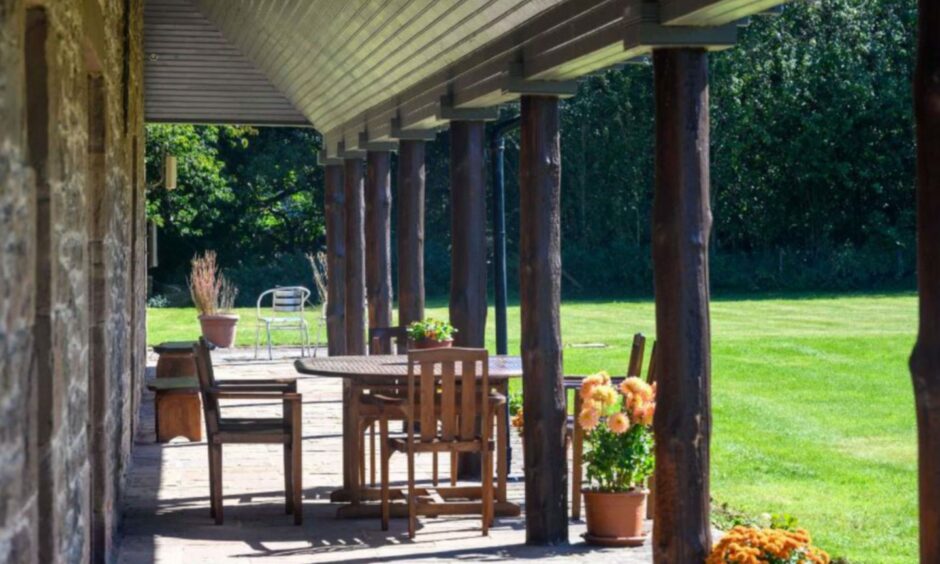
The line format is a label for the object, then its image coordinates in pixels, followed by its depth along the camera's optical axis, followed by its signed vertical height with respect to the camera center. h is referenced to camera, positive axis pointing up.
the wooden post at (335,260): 16.83 +0.28
